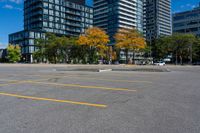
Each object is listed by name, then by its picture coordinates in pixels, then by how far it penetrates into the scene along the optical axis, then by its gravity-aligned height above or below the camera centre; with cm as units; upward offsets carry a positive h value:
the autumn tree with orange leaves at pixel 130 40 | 6856 +690
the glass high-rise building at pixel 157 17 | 17125 +3648
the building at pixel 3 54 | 11679 +388
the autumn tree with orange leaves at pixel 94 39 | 6806 +714
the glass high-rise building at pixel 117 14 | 14662 +3391
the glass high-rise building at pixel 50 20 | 10881 +2405
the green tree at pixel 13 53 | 9519 +355
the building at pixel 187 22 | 11956 +2315
